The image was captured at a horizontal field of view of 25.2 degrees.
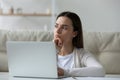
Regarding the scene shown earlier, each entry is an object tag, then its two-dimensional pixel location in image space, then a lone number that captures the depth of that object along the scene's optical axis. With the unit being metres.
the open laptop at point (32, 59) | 1.38
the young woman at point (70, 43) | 1.82
